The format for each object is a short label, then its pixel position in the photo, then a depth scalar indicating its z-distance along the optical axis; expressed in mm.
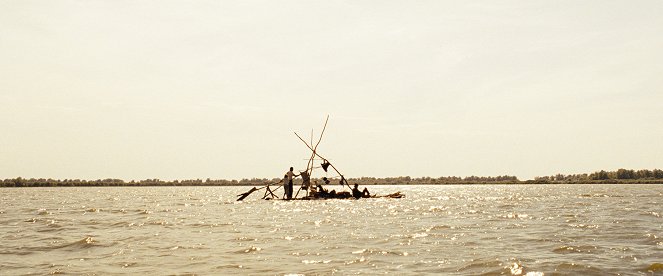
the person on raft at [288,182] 45906
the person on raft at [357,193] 51219
